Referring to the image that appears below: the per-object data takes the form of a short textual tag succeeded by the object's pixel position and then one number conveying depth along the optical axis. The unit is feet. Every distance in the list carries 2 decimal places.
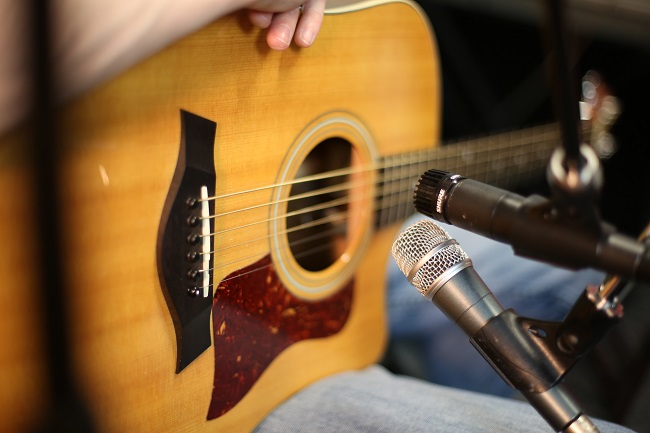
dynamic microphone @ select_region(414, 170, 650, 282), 1.47
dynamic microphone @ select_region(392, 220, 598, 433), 1.73
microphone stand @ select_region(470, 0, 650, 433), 1.67
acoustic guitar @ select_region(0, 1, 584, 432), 1.79
